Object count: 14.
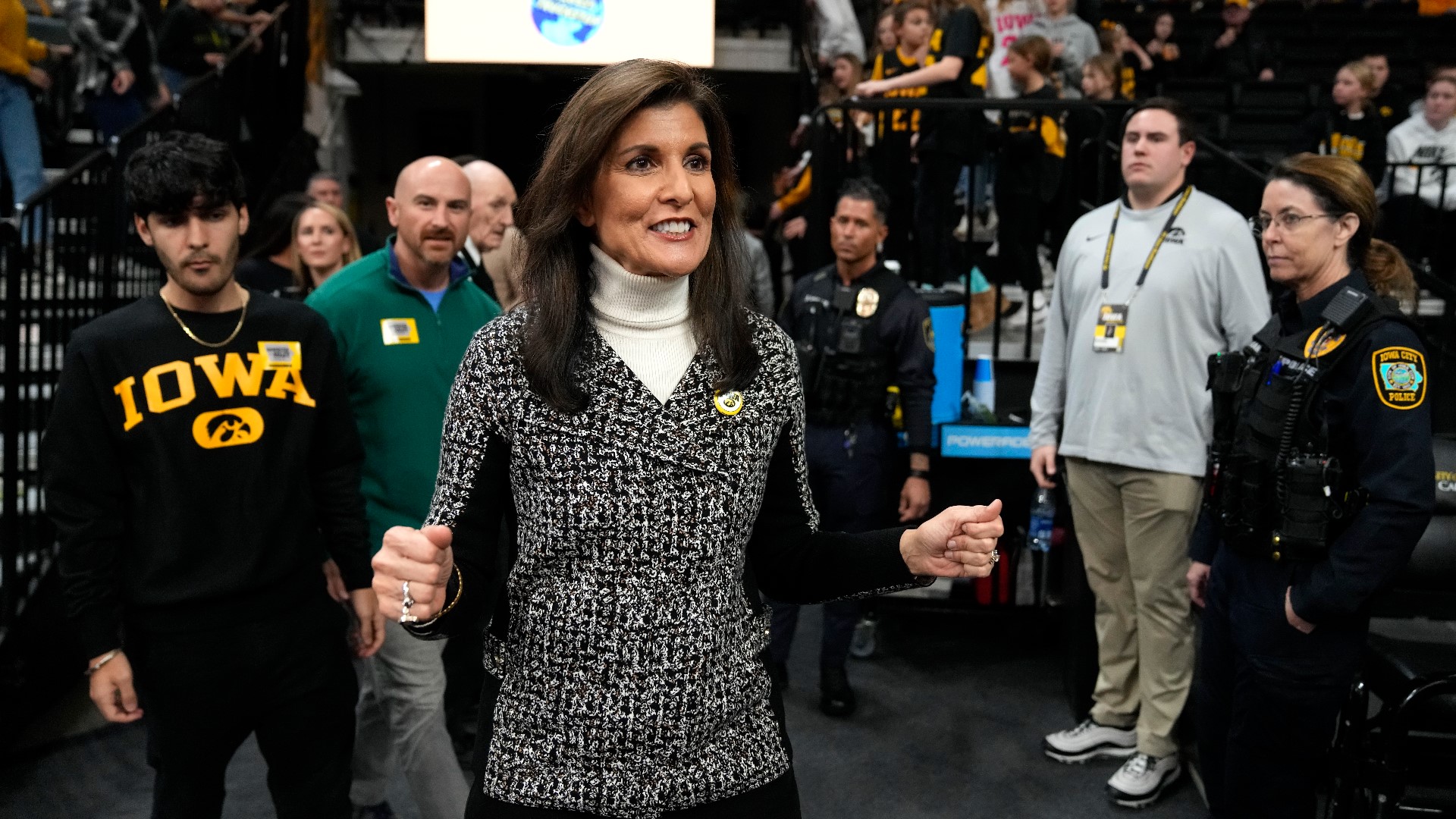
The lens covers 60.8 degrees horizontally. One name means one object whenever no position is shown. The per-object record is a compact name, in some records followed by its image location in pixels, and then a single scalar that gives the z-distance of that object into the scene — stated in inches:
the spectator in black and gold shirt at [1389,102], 347.6
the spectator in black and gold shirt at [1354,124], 331.9
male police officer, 193.5
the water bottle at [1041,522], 185.6
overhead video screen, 283.3
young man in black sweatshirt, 106.0
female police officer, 113.0
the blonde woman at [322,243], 200.5
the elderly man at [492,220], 199.0
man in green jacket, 132.7
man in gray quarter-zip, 159.6
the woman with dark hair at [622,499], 65.4
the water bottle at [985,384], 223.0
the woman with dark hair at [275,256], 207.9
